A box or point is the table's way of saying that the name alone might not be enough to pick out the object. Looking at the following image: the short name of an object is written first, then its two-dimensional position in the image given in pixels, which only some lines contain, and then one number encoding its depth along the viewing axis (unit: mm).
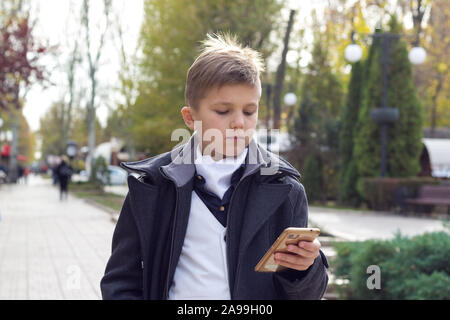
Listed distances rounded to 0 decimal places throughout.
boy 1872
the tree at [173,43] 20625
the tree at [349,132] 22562
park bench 18469
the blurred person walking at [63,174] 24920
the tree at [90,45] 30156
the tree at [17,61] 14828
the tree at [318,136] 23703
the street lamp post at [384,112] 19547
